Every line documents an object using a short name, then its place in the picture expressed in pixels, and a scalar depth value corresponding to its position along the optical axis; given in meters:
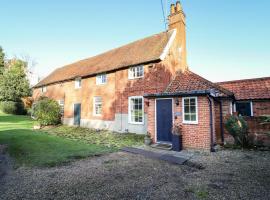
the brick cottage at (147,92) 9.86
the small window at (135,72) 15.24
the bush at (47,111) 19.34
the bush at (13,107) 34.59
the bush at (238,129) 9.48
